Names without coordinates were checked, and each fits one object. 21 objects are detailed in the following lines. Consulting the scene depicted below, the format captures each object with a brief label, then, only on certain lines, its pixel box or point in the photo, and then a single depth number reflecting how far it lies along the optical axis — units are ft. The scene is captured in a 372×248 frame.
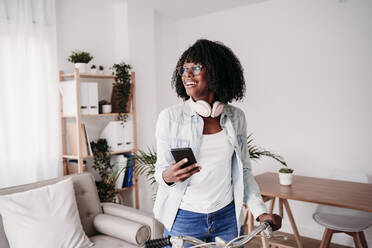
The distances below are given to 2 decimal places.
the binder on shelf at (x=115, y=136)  10.47
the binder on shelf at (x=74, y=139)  9.70
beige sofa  7.47
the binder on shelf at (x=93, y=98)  9.88
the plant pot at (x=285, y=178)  8.44
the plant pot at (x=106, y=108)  10.48
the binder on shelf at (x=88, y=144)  9.78
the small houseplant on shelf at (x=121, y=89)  10.70
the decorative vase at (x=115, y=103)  10.75
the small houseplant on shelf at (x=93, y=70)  10.25
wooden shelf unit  9.46
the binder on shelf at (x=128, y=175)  10.89
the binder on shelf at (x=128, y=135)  10.77
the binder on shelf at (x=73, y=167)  9.86
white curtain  8.77
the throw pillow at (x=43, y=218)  6.63
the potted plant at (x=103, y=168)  10.09
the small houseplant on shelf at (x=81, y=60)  9.79
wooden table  7.02
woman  4.41
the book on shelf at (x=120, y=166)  10.72
